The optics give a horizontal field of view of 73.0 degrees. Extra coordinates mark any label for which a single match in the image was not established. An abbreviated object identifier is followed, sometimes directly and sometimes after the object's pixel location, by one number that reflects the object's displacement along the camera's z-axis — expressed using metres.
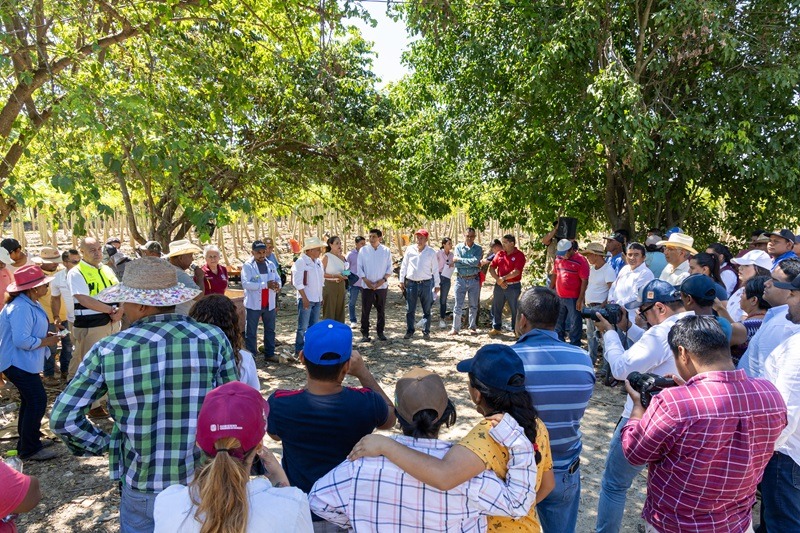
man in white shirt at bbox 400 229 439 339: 8.98
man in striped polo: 2.65
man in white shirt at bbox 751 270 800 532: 2.74
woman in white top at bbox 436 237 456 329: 10.05
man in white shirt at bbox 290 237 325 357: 7.75
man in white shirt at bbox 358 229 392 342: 8.80
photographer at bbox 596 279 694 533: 3.10
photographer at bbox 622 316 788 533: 2.22
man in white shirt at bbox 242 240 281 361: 7.43
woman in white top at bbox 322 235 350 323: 8.52
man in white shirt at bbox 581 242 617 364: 7.29
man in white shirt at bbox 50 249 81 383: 6.51
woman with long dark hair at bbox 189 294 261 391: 3.11
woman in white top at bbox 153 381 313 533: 1.56
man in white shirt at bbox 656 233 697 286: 6.07
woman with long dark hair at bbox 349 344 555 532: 1.75
